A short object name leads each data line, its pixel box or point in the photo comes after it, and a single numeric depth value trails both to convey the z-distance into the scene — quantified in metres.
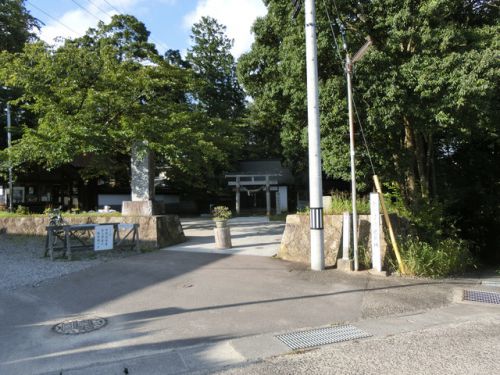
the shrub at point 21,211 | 15.67
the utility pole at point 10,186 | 19.83
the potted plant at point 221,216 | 11.38
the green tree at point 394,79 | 9.69
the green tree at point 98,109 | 12.56
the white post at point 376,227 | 7.88
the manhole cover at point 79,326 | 4.87
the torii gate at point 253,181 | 26.79
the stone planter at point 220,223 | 11.41
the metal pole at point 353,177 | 8.16
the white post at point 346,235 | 8.41
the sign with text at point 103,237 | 10.18
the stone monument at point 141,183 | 12.71
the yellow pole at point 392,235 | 7.96
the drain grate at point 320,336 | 4.46
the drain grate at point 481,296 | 6.33
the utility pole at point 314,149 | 8.23
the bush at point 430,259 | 8.01
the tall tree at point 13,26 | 23.34
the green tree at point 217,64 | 32.59
